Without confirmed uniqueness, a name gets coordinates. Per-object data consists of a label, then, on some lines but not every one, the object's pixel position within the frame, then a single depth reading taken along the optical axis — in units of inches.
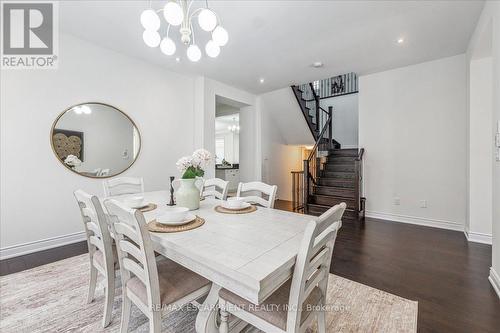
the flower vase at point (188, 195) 69.2
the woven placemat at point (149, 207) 69.6
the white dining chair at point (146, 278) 41.1
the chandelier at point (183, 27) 61.2
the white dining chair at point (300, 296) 35.4
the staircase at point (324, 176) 166.2
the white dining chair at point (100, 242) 54.3
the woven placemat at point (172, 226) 50.7
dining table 33.2
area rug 58.5
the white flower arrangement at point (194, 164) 68.5
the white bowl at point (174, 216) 53.6
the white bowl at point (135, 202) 71.8
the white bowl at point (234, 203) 69.7
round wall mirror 114.1
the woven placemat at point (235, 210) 66.7
